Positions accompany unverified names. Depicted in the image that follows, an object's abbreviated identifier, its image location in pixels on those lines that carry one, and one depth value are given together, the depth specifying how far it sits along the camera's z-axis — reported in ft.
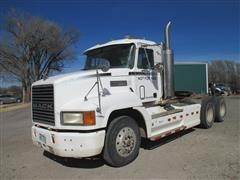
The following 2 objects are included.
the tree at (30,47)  78.29
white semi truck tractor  10.89
